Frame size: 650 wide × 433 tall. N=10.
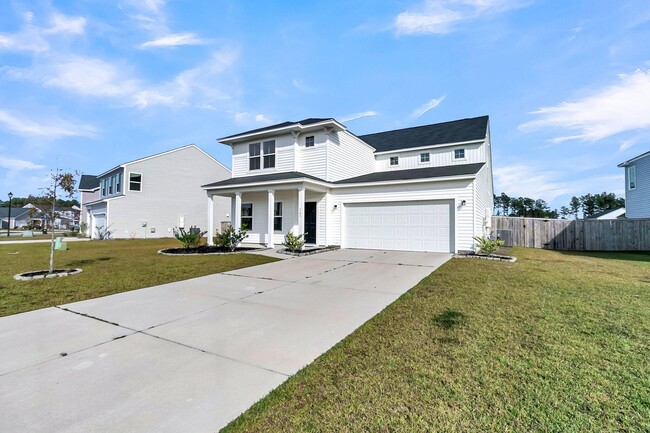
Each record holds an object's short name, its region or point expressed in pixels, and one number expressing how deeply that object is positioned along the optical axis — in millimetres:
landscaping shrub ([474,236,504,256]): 10320
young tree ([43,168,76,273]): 8147
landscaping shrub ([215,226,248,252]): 13180
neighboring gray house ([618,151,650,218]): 19019
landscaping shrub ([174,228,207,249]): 13148
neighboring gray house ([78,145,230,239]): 22594
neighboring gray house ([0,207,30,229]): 62575
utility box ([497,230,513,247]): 17931
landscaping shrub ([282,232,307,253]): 12148
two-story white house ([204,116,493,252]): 11914
